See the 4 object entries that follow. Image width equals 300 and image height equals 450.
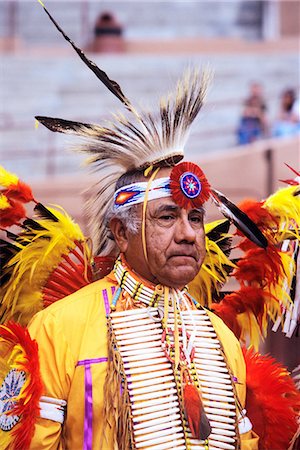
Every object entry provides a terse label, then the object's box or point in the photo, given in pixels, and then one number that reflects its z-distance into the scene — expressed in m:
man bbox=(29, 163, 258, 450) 3.24
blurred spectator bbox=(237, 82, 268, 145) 10.92
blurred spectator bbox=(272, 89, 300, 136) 10.47
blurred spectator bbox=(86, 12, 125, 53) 15.39
